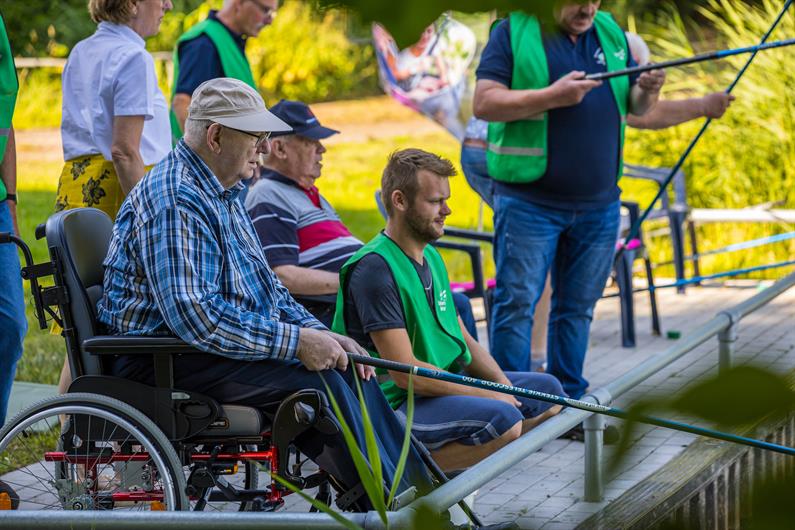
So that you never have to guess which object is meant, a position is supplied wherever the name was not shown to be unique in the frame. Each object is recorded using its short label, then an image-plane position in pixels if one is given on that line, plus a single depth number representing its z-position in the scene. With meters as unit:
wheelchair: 6.29
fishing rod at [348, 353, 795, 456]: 6.46
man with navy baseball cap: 8.81
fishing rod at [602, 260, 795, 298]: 13.15
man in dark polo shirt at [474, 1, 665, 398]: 9.48
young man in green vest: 7.19
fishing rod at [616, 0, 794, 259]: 9.35
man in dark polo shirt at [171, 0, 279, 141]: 9.91
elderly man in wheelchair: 6.32
